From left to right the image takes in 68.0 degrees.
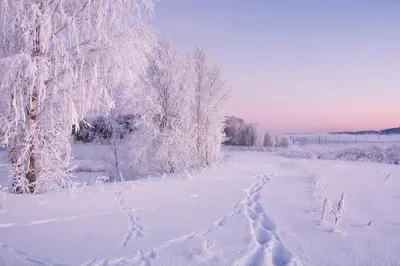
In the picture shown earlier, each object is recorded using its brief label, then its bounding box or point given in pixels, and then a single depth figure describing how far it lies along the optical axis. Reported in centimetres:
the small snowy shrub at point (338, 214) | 469
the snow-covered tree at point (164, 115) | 1397
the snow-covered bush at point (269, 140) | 4956
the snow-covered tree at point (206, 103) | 1522
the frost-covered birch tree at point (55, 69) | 609
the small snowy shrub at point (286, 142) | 4822
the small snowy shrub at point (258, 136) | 4922
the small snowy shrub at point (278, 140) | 4963
